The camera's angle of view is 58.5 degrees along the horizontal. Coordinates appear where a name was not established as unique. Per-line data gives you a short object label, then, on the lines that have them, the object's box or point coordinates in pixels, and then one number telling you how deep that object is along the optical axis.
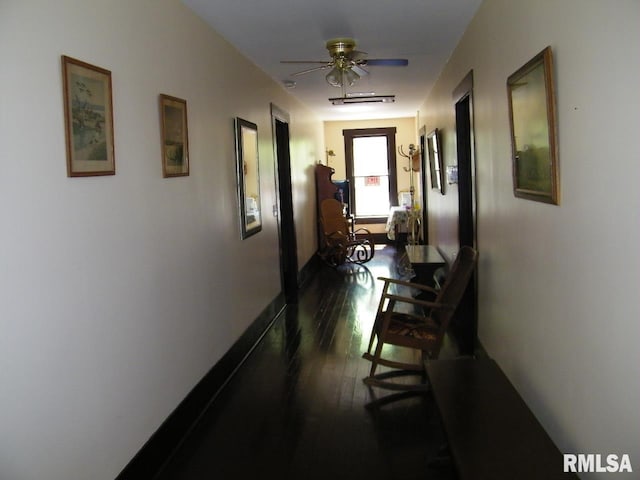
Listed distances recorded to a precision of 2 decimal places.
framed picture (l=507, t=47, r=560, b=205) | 2.21
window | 11.78
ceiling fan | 4.36
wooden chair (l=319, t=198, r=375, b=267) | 8.98
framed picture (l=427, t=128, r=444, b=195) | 6.34
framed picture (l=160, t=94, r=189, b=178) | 3.11
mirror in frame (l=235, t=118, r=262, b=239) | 4.62
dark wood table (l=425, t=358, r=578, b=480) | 1.98
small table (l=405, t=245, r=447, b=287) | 5.51
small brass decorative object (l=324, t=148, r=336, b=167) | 11.71
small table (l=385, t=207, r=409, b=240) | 10.95
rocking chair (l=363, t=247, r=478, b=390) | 3.71
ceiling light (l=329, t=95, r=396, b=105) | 6.29
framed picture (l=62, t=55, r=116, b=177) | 2.15
